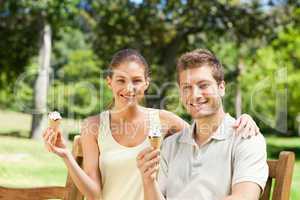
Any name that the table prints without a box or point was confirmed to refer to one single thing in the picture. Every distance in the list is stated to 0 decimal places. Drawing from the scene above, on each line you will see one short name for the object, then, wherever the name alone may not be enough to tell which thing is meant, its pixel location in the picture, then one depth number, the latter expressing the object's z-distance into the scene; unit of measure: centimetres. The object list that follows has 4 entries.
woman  256
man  201
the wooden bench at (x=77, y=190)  199
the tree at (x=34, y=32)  1574
